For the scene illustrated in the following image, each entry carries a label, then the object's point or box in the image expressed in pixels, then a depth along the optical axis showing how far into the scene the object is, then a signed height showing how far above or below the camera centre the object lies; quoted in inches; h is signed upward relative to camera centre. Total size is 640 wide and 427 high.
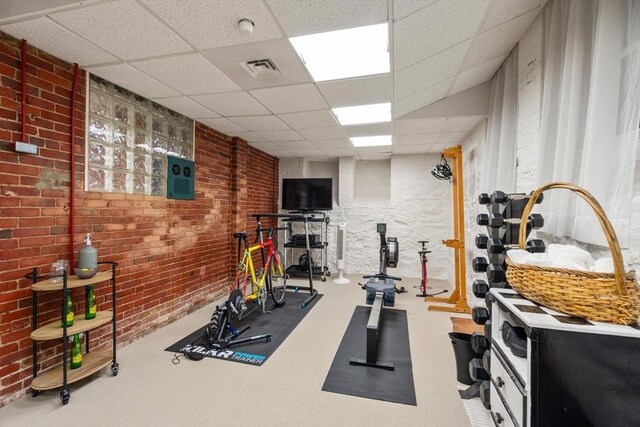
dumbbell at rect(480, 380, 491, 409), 62.1 -41.9
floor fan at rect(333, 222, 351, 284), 217.6 -37.8
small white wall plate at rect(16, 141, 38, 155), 75.5 +12.1
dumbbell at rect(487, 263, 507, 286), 62.2 -14.7
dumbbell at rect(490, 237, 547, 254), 66.4 -8.8
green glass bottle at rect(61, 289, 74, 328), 75.2 -35.3
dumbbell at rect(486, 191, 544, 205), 67.0 +3.3
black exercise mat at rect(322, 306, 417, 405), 82.5 -56.3
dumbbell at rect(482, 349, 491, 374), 57.7 -32.3
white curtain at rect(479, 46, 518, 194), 93.3 +29.1
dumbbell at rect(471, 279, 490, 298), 66.4 -19.2
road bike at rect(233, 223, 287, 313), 135.2 -40.4
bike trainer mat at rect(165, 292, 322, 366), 102.1 -58.6
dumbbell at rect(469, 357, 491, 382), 61.9 -37.0
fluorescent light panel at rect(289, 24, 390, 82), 75.3 +46.0
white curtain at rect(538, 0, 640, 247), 46.9 +18.8
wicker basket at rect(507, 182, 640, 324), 35.7 -10.5
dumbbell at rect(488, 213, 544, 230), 60.8 -2.5
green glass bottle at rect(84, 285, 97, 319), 87.9 -35.3
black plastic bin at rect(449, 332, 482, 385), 82.0 -44.5
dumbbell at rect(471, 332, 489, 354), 61.7 -30.2
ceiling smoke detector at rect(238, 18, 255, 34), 68.1 +43.6
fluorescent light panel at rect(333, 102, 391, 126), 127.3 +44.7
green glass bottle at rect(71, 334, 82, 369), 84.7 -49.5
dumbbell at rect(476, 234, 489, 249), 70.6 -8.3
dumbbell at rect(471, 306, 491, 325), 64.0 -24.9
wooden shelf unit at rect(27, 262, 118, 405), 75.7 -39.8
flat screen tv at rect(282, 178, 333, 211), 231.5 +7.0
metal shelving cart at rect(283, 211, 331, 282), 220.8 -34.1
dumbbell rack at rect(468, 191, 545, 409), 61.2 -9.3
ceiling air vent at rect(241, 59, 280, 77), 88.4 +44.1
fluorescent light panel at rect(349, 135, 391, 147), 177.0 +43.1
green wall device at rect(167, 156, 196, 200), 131.3 +9.4
